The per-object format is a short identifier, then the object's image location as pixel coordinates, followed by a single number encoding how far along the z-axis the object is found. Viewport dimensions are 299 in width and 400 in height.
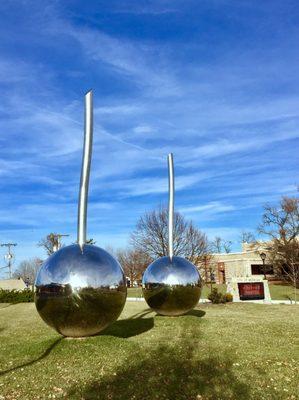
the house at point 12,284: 50.67
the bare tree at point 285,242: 56.19
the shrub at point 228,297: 26.48
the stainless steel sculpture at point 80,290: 8.51
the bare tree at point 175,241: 51.81
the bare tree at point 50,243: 61.20
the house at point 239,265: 65.28
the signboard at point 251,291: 28.78
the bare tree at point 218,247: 99.22
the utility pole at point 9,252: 68.09
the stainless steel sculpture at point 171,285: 13.20
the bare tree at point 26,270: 125.32
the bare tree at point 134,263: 61.98
